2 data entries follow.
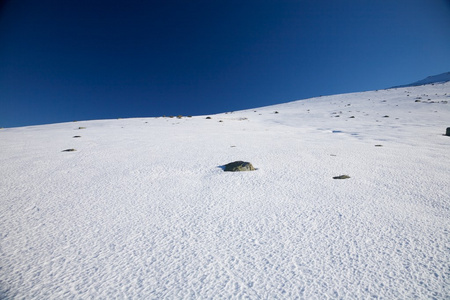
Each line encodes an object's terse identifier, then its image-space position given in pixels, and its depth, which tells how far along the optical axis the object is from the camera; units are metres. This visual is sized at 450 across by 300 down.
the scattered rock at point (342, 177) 2.67
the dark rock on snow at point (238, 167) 3.00
